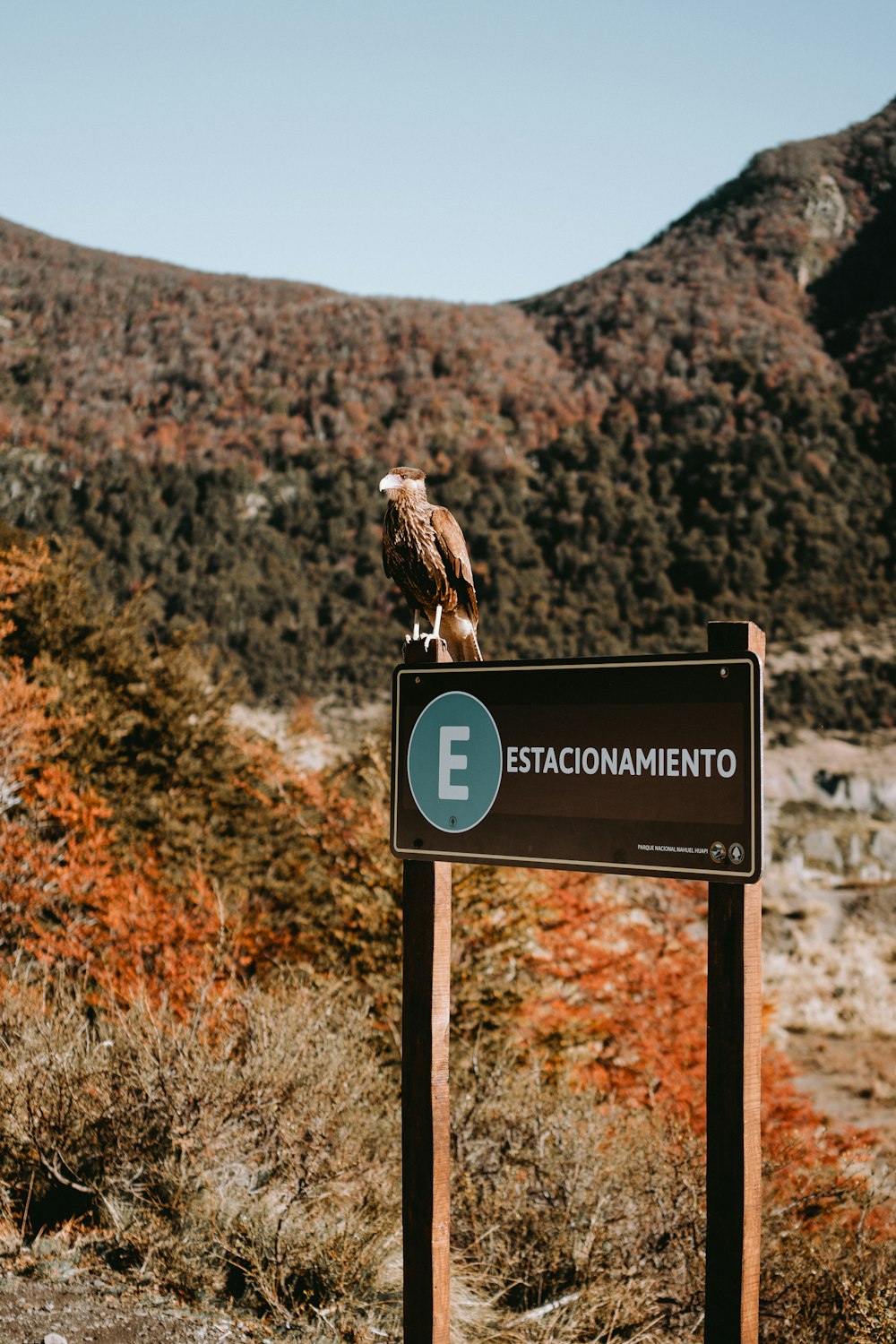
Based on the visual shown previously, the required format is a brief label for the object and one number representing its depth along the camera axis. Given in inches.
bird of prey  116.6
